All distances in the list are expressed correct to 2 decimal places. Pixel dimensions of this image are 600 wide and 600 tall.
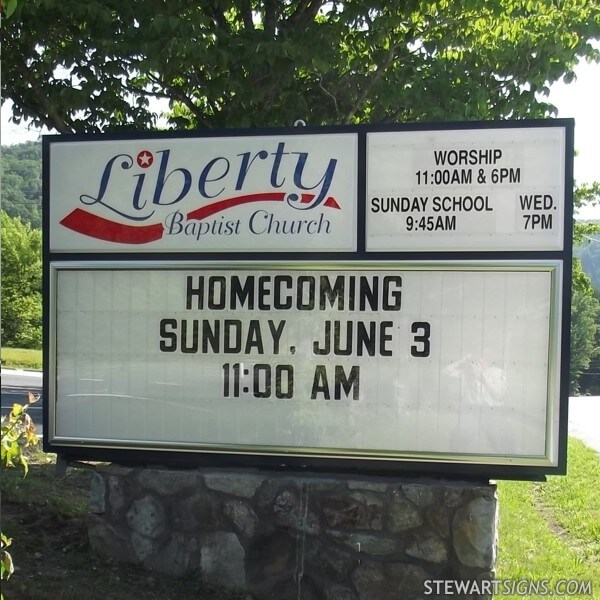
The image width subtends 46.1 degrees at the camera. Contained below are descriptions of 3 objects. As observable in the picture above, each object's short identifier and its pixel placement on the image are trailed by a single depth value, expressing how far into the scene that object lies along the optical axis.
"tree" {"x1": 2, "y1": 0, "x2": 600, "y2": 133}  6.79
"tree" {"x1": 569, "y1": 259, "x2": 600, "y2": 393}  64.50
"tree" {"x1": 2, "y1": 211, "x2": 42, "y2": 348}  40.66
